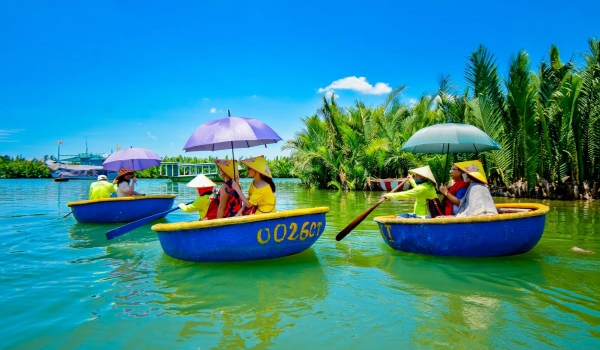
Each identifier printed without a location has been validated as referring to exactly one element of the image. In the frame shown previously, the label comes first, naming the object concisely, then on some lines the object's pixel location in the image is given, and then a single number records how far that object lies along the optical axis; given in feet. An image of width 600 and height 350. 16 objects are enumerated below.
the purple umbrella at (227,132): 19.99
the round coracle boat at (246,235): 18.58
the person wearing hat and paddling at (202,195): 23.91
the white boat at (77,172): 181.06
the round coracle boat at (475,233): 18.67
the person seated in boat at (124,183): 35.88
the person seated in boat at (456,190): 21.23
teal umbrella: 22.61
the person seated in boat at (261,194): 19.99
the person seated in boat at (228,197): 21.08
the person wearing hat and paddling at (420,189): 21.74
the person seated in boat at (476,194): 19.84
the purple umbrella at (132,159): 36.52
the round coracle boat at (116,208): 34.01
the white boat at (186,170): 139.13
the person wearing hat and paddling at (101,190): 35.96
